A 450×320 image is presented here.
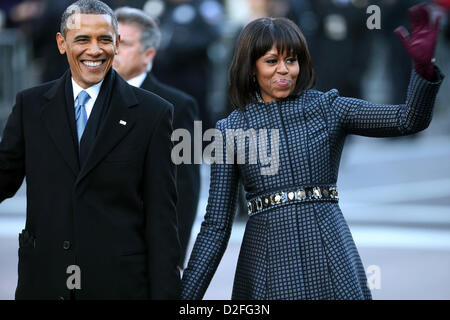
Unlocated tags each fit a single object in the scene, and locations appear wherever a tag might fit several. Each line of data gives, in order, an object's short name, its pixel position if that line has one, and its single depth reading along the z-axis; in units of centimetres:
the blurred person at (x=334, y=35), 2622
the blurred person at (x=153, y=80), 1152
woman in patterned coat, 862
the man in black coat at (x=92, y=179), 835
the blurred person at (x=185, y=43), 2398
